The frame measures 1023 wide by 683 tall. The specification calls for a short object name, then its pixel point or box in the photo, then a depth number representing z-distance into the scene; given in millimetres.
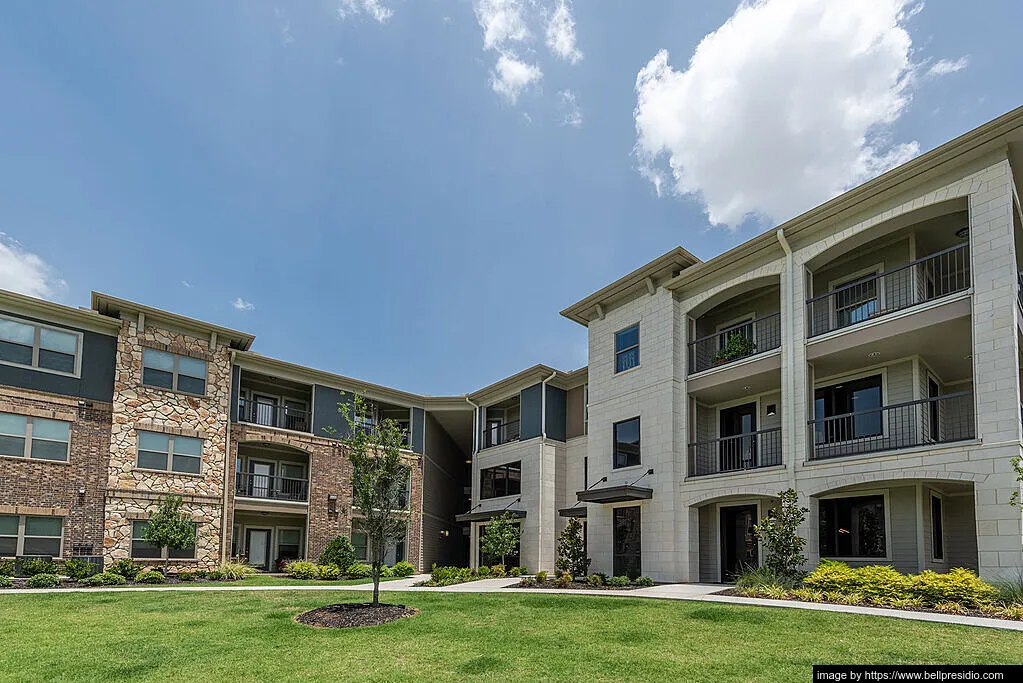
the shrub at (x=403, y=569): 23531
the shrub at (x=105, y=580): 17781
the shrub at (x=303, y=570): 21109
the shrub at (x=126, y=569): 19000
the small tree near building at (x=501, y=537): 22516
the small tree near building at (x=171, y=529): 19609
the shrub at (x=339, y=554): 22094
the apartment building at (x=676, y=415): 13281
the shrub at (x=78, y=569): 18141
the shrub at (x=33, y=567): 17875
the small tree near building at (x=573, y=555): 20156
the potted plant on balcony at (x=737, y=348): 18312
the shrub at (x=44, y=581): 16859
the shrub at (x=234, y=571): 20125
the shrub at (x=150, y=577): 18516
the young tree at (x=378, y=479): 11719
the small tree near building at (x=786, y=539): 14062
